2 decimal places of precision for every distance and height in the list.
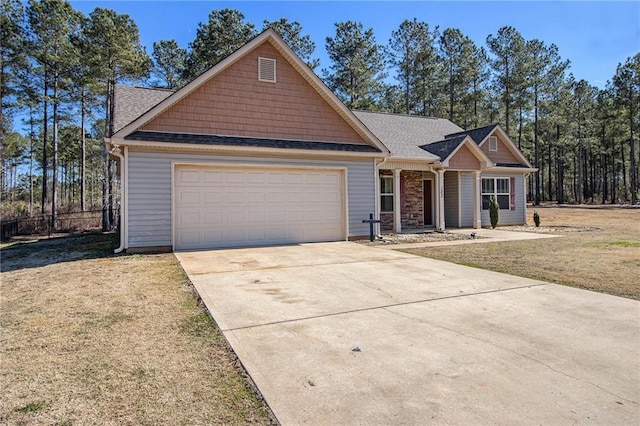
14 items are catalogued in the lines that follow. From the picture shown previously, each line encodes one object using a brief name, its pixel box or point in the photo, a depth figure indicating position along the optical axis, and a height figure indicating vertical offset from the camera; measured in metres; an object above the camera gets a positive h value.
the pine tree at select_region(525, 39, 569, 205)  36.16 +14.05
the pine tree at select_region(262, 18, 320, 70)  30.19 +14.56
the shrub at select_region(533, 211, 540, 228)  18.08 -0.21
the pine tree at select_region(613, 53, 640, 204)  35.12 +11.77
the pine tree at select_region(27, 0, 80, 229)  20.91 +10.39
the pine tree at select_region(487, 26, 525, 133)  35.72 +14.64
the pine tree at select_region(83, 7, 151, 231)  21.41 +9.66
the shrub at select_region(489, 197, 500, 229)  17.23 +0.18
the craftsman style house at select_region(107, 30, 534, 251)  10.19 +1.76
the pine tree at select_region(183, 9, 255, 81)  27.83 +13.36
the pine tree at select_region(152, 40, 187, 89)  30.30 +12.60
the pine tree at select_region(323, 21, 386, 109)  31.94 +13.07
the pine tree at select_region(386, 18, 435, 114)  34.75 +15.49
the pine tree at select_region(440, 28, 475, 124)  35.47 +14.59
